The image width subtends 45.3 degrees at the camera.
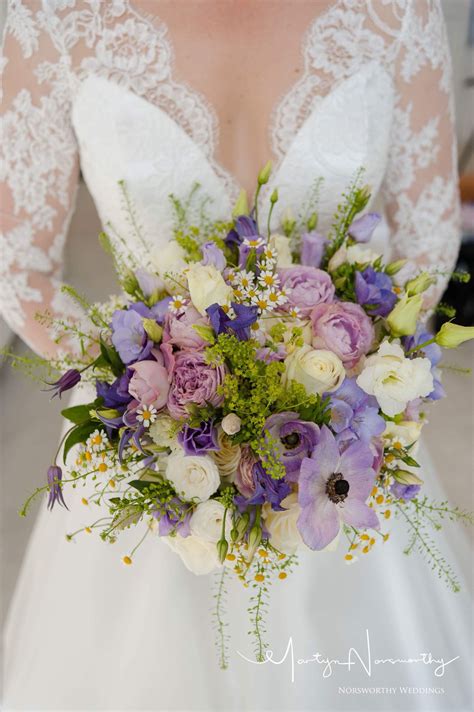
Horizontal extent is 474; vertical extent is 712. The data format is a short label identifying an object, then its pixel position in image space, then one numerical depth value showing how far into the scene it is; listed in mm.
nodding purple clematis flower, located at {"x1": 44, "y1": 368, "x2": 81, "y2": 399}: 753
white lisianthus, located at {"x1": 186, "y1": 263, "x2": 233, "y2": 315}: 712
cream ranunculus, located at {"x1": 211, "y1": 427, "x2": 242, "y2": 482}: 721
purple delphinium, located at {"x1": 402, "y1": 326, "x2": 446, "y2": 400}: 792
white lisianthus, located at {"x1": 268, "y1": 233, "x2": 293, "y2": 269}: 859
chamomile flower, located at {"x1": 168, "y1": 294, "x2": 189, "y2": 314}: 746
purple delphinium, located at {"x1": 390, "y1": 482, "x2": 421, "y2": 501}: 795
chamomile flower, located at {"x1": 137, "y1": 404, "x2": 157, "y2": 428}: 689
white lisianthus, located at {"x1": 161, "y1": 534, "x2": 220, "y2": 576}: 766
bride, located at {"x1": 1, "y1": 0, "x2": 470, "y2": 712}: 1025
